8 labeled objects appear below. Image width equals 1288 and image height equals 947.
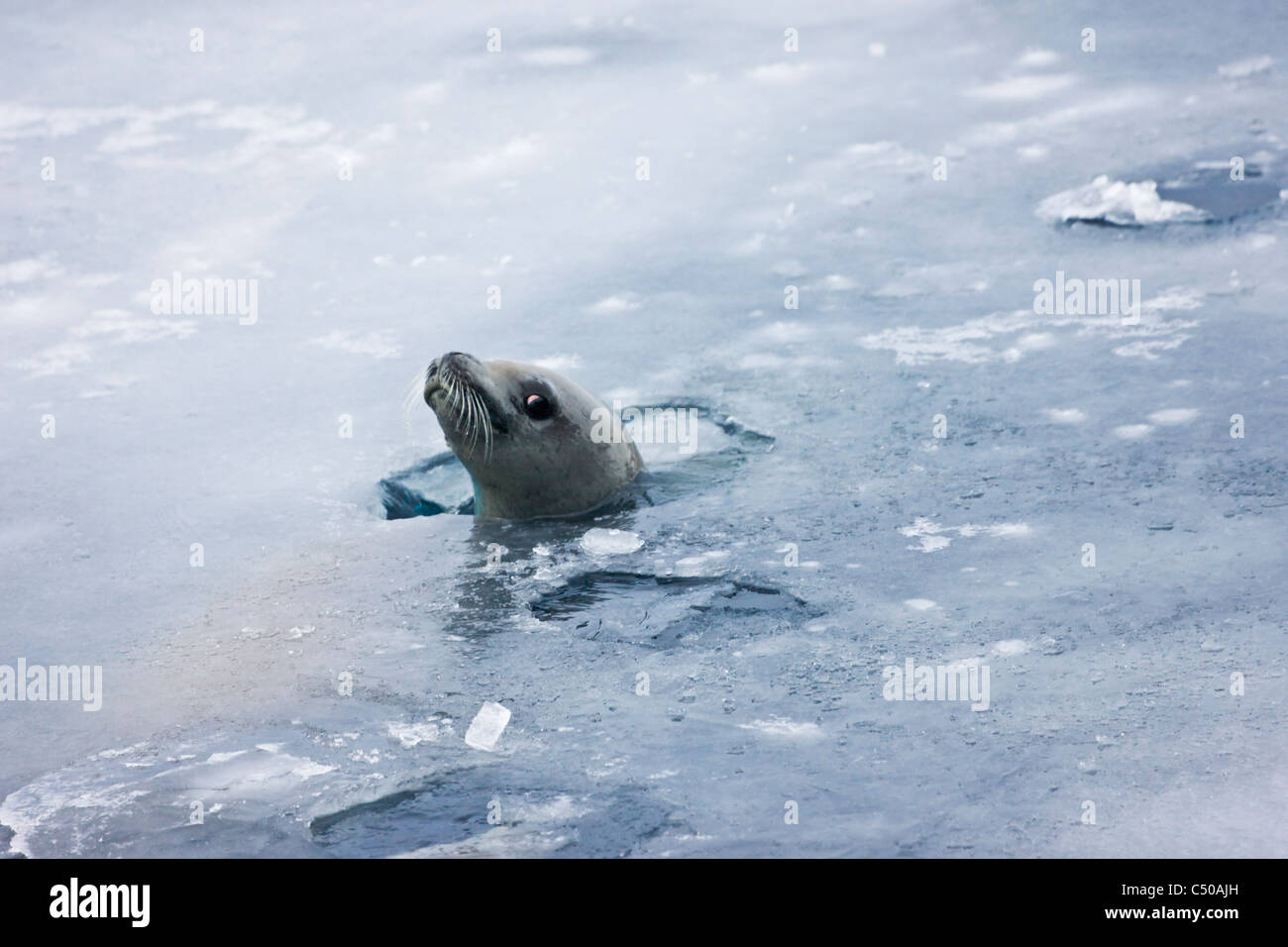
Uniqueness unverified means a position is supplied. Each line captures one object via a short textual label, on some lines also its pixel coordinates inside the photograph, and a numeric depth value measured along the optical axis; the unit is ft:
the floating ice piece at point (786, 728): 14.32
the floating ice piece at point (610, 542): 19.31
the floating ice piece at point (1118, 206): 28.14
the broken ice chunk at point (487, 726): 14.56
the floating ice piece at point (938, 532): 18.61
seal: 20.38
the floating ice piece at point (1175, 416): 21.12
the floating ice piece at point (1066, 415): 21.62
